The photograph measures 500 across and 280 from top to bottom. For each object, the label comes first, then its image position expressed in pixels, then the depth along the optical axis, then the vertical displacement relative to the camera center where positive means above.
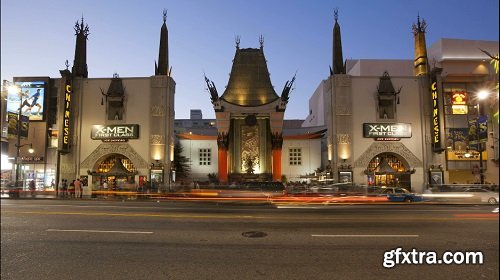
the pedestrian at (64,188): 33.84 -1.48
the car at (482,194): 21.78 -1.49
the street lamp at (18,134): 32.50 +3.19
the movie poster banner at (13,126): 32.34 +3.87
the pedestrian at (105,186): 36.22 -1.44
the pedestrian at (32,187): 33.69 -1.38
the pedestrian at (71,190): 34.08 -1.70
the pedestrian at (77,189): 31.92 -1.47
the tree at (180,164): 44.41 +0.78
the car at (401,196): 26.73 -1.84
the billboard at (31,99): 40.88 +7.72
